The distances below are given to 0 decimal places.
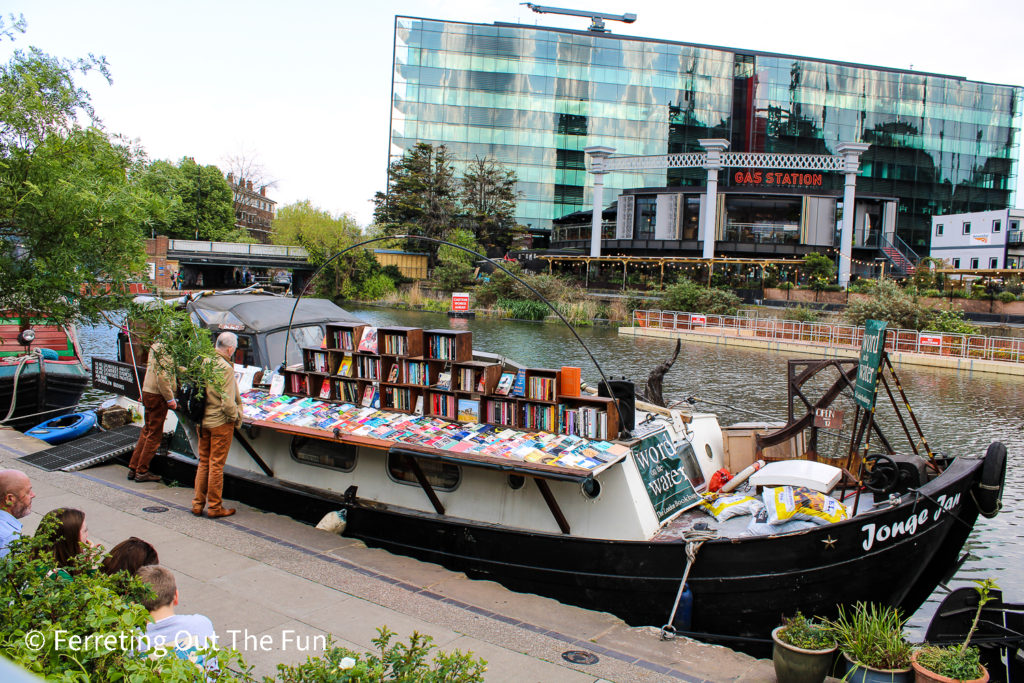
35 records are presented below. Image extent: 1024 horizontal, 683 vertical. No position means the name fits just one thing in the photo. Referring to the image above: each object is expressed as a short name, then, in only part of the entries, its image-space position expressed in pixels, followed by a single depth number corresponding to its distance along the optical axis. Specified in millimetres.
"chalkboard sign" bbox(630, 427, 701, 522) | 8141
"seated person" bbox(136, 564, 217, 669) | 3891
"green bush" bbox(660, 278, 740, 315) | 45969
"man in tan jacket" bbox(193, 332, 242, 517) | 8867
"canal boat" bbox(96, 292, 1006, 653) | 7105
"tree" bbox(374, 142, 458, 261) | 66194
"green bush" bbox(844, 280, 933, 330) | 36812
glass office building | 71625
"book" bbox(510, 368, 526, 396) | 8852
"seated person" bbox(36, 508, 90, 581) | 4621
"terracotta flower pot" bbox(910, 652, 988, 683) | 5023
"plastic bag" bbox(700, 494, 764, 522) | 8133
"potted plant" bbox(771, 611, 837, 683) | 5523
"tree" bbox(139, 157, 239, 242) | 75812
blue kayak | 13305
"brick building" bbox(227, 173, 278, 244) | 90562
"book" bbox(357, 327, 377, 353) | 9992
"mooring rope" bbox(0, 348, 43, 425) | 15095
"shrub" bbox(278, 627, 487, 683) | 3537
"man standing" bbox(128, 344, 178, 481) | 10336
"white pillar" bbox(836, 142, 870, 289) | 53312
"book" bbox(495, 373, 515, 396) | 8924
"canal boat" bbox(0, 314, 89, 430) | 15359
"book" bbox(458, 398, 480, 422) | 9094
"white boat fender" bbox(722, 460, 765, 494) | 8953
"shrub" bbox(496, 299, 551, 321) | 49594
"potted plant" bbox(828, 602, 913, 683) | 5445
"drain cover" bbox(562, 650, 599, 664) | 5758
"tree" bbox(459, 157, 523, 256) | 68812
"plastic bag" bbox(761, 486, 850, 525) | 7566
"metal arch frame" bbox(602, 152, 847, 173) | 56156
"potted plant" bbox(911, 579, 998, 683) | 5070
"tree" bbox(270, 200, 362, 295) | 64312
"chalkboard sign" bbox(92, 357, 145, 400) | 12773
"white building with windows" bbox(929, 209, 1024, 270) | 60188
